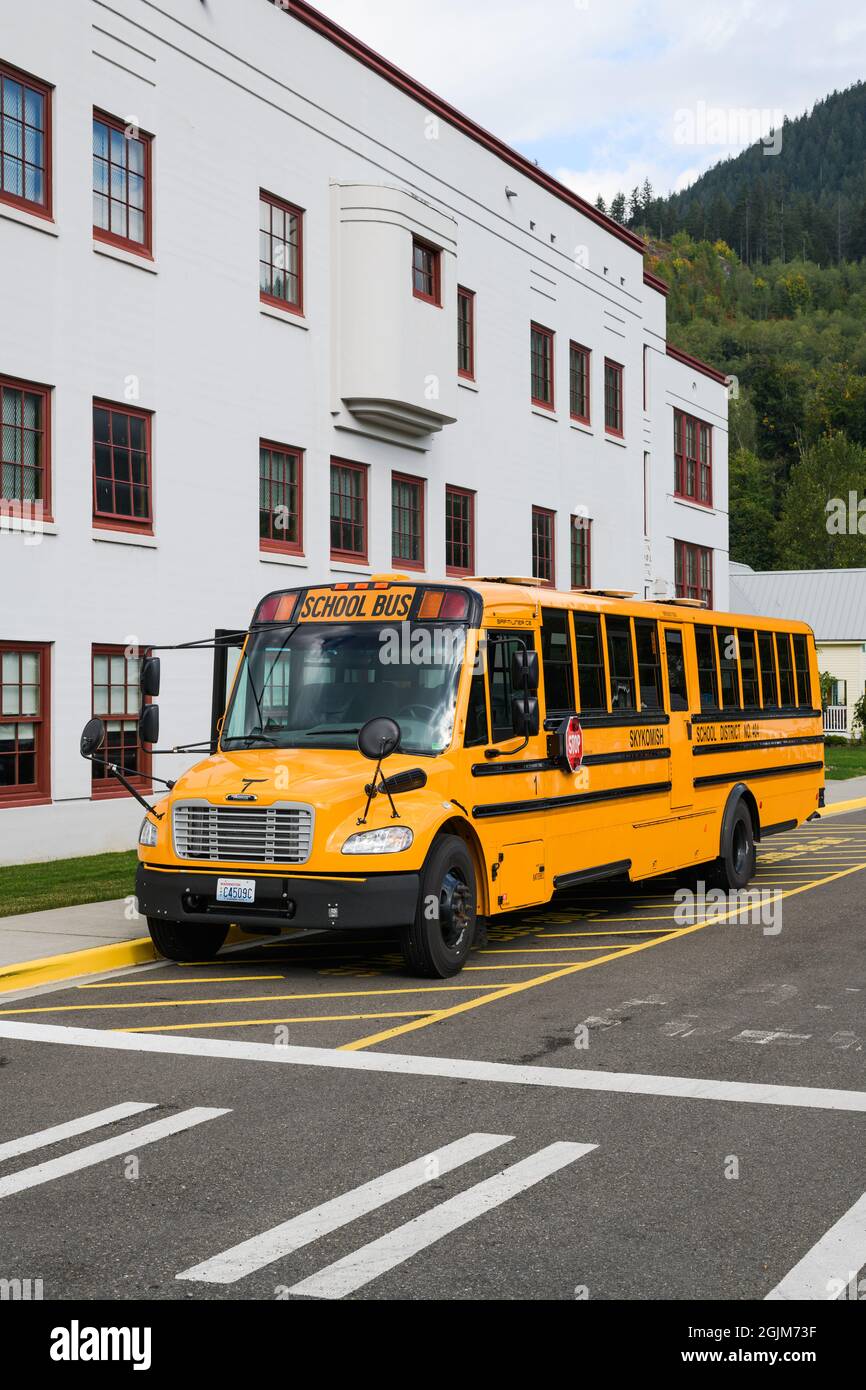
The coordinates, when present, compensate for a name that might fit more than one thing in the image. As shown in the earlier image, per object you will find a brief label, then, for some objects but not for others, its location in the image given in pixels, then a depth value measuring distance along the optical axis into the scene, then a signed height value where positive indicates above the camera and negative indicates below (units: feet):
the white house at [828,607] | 193.16 +15.20
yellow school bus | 33.53 -1.34
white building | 58.49 +17.32
